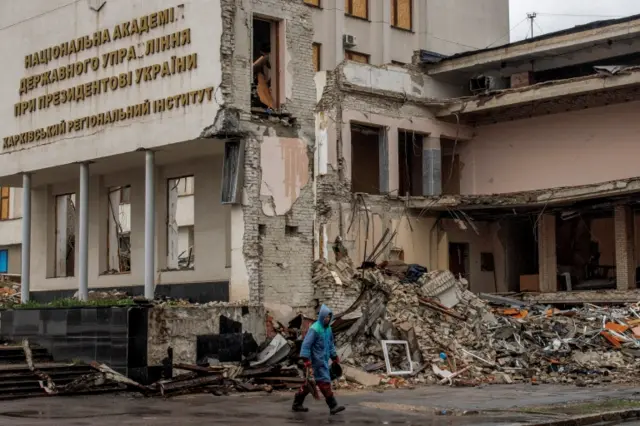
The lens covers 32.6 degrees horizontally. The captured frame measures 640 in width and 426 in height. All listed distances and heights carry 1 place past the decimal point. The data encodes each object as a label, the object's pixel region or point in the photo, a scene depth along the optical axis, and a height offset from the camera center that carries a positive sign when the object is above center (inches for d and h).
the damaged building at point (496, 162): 1359.5 +196.8
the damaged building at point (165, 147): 968.9 +155.0
